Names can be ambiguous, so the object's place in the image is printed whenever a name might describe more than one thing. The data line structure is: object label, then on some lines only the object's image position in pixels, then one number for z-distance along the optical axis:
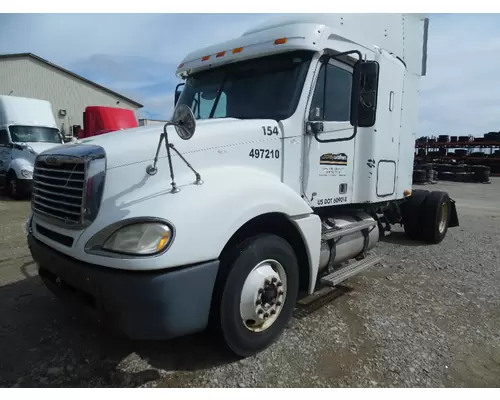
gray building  26.94
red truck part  14.96
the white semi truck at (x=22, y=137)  12.20
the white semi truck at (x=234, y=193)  2.40
